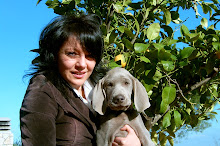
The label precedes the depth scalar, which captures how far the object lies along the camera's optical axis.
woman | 1.38
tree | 1.85
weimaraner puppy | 1.56
